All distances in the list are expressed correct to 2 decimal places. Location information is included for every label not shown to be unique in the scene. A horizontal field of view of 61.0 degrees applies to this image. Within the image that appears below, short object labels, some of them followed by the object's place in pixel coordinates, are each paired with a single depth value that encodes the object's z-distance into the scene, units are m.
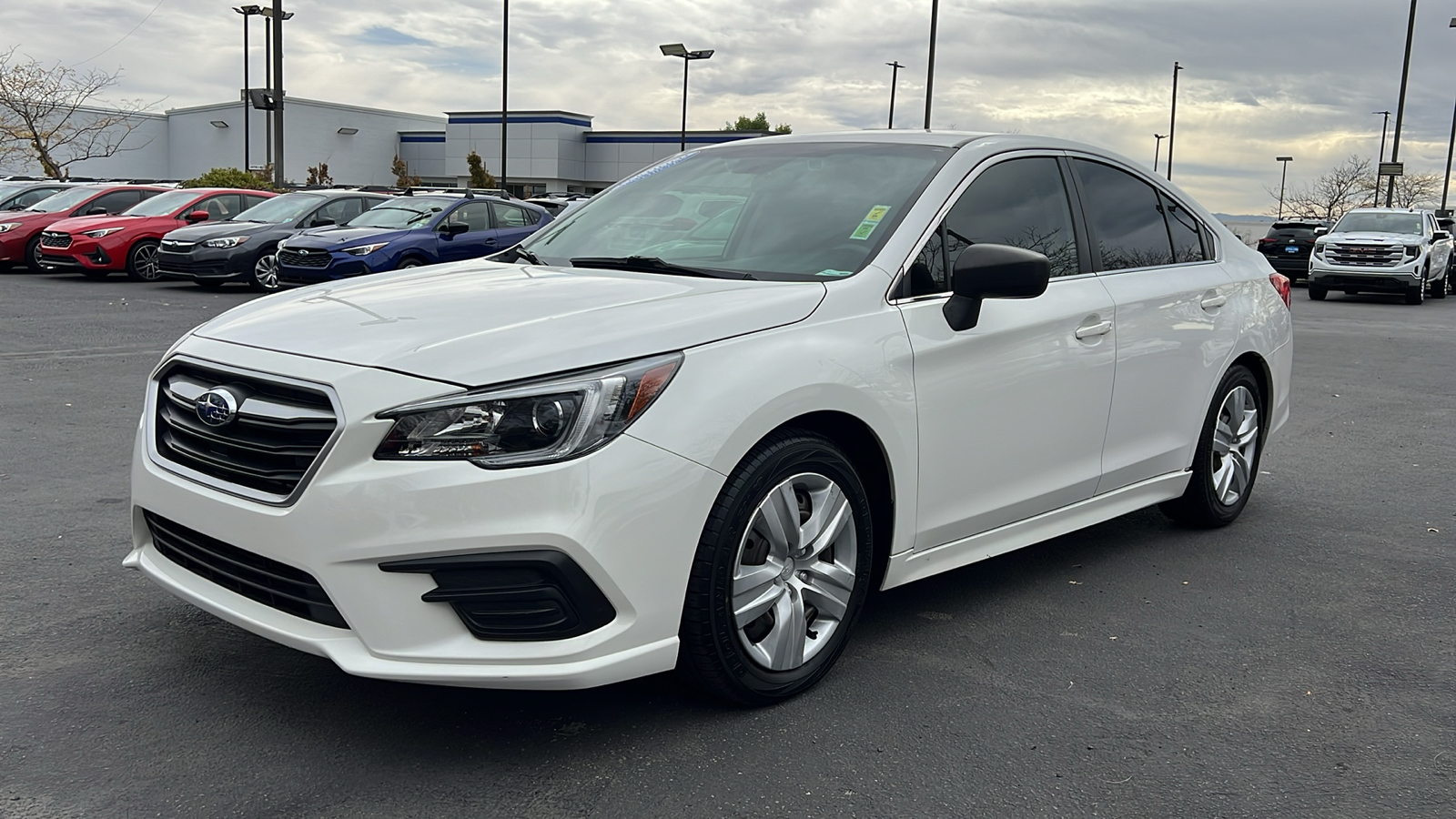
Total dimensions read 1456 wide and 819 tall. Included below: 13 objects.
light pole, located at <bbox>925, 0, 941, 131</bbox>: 32.00
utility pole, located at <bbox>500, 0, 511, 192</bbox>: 35.97
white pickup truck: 23.58
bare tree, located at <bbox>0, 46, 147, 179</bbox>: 44.34
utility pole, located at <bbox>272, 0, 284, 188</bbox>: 24.41
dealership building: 69.56
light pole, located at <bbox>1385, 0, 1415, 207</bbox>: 39.84
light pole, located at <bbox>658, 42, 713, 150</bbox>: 43.97
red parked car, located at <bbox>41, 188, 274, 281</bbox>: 19.25
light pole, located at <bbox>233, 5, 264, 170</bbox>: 46.22
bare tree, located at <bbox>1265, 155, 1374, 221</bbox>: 64.19
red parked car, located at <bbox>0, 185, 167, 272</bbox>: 20.83
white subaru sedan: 2.88
